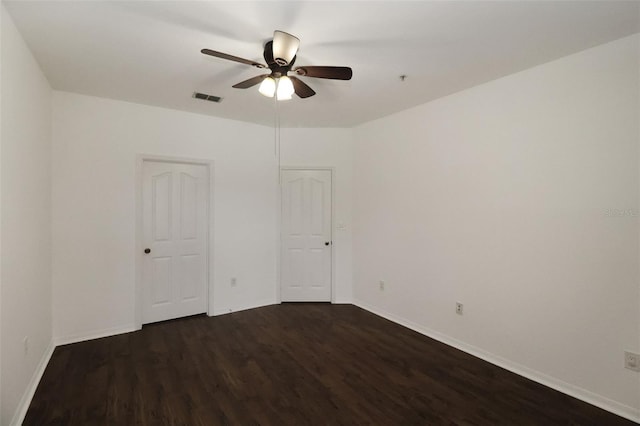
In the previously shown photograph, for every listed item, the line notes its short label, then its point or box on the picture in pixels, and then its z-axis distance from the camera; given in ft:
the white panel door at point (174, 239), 11.94
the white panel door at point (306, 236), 14.90
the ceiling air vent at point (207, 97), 10.55
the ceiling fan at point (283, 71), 6.09
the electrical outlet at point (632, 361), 6.83
